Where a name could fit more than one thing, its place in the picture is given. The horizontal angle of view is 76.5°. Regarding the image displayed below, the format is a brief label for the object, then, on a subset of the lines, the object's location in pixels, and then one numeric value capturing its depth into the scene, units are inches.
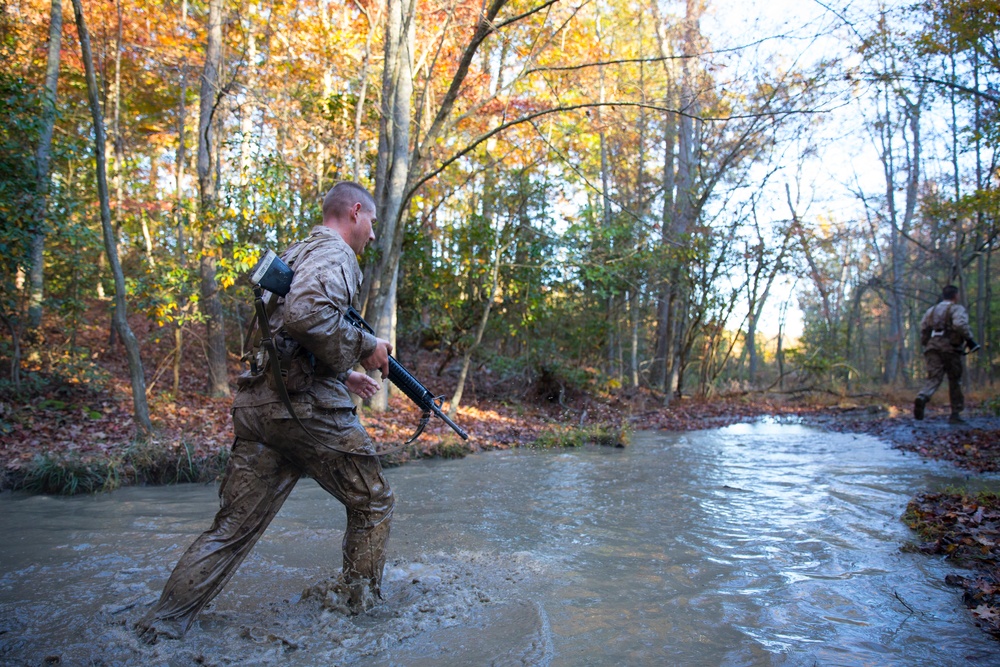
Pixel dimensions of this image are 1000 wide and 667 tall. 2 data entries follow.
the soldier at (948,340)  408.2
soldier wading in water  110.3
